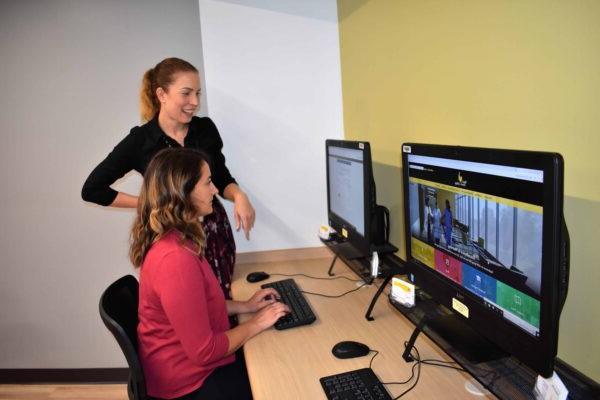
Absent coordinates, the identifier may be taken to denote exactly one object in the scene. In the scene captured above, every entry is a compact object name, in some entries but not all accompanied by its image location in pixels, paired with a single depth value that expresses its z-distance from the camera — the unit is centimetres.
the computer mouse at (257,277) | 199
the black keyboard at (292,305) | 145
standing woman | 186
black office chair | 130
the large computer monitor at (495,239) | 78
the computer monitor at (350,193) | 149
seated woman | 130
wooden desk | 108
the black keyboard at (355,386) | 102
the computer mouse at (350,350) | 122
